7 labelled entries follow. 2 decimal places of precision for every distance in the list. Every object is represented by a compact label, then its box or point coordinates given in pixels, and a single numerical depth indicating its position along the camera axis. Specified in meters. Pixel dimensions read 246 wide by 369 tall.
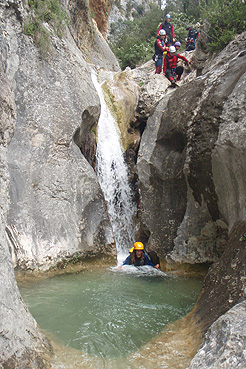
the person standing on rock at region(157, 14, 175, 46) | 14.79
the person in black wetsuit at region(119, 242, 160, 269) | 7.86
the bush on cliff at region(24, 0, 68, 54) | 8.77
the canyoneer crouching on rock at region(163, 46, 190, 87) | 12.22
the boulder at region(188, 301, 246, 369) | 2.76
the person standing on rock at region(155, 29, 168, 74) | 13.17
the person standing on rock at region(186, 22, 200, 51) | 16.11
